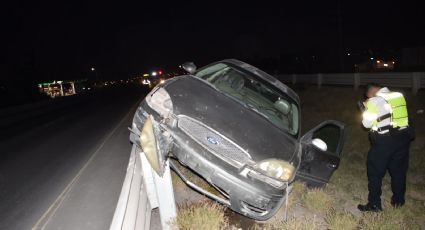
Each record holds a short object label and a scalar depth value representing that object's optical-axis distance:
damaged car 4.04
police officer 5.12
